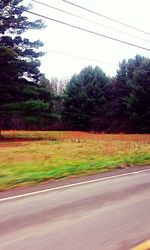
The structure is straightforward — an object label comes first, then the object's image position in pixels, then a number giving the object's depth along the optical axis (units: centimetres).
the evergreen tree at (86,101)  3073
